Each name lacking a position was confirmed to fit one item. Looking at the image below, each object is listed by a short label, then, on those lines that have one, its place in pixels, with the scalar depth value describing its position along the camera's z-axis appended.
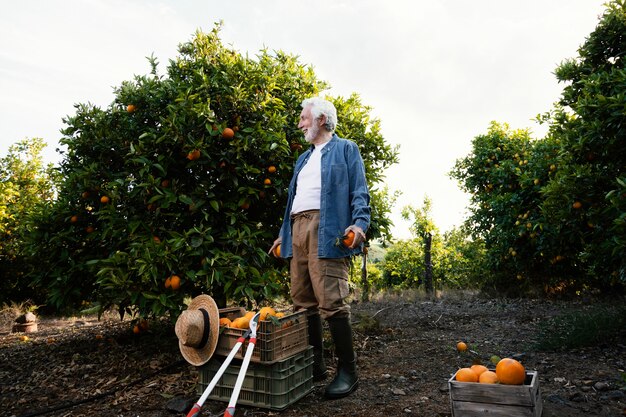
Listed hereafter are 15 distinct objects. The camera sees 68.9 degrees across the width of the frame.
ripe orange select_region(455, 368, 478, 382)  2.70
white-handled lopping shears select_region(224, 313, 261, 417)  2.34
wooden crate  2.49
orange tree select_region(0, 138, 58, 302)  10.34
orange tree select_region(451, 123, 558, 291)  8.54
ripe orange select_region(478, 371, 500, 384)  2.64
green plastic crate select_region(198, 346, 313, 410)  3.04
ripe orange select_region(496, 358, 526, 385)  2.58
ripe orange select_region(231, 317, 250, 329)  3.19
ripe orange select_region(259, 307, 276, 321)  3.09
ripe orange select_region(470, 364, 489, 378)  2.75
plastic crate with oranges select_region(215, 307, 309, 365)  3.00
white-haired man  3.37
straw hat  3.09
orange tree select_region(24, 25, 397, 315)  4.11
